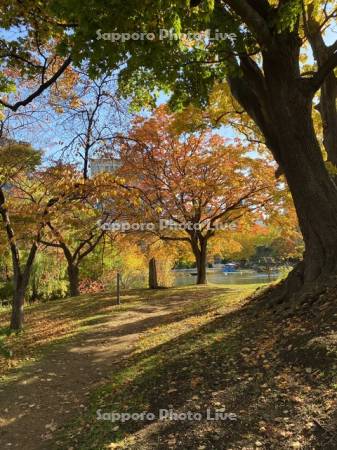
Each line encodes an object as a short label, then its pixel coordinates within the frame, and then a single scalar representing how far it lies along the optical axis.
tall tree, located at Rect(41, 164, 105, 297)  8.65
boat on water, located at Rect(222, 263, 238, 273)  67.48
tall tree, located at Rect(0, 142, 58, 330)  9.41
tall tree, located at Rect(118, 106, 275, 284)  15.76
